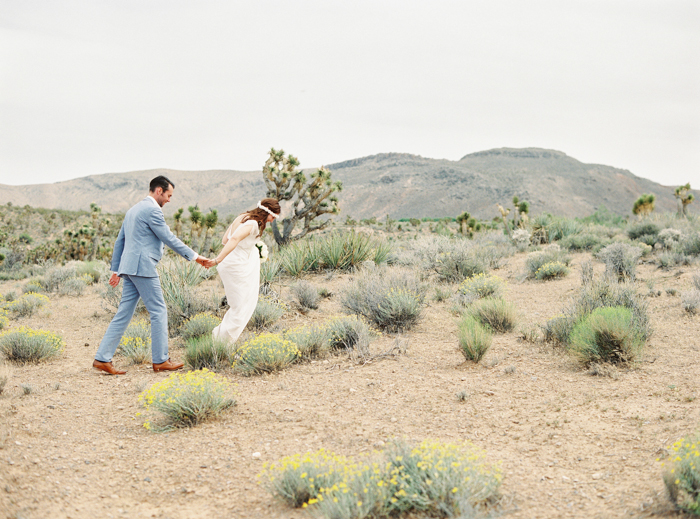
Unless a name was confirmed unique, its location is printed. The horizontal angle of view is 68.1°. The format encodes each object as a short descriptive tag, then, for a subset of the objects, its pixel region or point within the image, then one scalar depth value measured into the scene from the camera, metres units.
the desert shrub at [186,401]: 4.63
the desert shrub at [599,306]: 6.77
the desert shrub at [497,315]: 7.76
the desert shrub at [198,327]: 7.61
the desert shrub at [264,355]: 6.11
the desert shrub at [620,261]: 11.16
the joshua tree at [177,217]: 22.34
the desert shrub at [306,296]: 9.48
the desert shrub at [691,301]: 7.99
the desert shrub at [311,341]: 6.66
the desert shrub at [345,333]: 6.91
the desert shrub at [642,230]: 17.09
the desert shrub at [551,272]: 11.99
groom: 5.91
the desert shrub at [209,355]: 6.32
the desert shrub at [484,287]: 9.90
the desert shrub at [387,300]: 8.02
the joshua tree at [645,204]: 25.62
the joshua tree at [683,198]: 23.88
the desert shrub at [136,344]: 6.84
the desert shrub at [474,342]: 6.25
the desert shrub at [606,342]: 5.89
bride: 6.52
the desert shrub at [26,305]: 10.30
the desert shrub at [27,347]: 6.89
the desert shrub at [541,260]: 12.74
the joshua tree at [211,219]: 18.59
